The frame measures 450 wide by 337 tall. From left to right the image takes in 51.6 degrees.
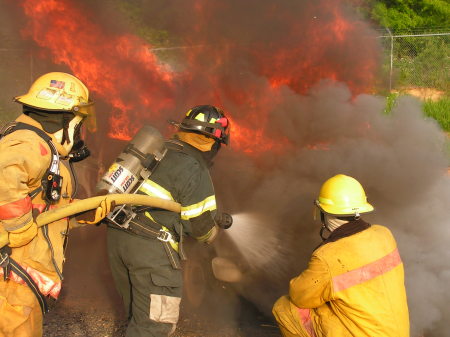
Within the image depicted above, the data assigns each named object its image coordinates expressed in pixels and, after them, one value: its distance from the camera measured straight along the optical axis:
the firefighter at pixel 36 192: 2.57
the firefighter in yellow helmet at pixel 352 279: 2.63
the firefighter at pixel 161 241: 3.36
